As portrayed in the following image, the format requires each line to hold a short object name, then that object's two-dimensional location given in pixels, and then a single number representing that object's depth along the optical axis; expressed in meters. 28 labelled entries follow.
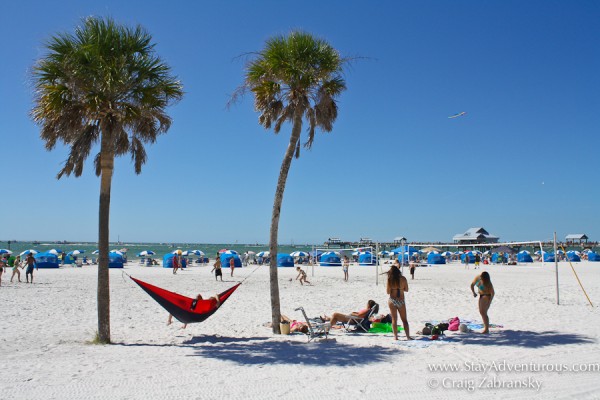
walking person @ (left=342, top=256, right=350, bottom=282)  22.92
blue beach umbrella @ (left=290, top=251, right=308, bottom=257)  45.06
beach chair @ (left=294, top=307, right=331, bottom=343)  7.97
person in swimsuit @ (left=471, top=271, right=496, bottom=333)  8.10
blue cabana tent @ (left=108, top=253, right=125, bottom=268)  33.12
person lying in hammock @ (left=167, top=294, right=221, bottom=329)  8.24
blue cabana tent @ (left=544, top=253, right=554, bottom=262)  47.67
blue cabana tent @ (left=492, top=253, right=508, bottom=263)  45.28
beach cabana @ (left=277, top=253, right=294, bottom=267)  37.59
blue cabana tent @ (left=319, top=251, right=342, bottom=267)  38.06
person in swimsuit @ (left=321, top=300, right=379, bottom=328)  8.70
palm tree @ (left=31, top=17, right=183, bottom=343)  7.47
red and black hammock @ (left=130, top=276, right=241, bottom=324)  8.11
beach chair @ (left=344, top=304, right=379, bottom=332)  8.85
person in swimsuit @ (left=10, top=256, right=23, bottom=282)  19.26
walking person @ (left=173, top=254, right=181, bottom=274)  28.62
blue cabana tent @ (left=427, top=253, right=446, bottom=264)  44.22
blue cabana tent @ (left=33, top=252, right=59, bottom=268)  31.84
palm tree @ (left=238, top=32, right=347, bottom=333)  8.63
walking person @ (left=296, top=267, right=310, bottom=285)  19.95
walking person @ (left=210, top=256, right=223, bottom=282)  22.36
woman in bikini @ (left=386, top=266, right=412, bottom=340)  7.72
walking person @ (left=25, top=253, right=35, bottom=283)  18.94
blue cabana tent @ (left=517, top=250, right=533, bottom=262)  47.19
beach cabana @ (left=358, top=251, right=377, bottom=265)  40.12
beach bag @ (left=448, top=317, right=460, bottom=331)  8.56
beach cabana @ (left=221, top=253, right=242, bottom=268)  35.59
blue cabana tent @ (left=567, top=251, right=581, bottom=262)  48.47
